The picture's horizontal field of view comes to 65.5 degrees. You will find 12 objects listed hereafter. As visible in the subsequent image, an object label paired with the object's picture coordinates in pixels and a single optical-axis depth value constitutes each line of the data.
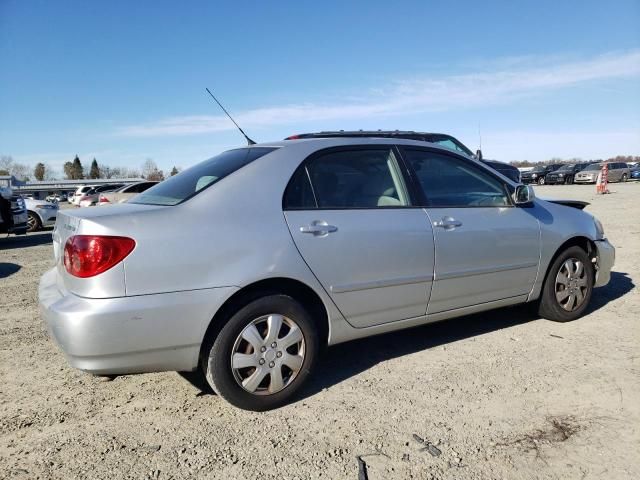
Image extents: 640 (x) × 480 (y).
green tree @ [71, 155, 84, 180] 120.50
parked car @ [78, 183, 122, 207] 21.52
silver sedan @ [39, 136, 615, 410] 2.54
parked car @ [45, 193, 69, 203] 74.93
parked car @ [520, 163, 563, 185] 37.25
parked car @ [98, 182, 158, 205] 14.54
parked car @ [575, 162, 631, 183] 31.70
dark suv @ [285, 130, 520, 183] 7.43
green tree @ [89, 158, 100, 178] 121.00
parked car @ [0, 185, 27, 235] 10.62
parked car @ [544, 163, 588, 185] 34.53
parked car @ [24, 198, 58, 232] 15.31
